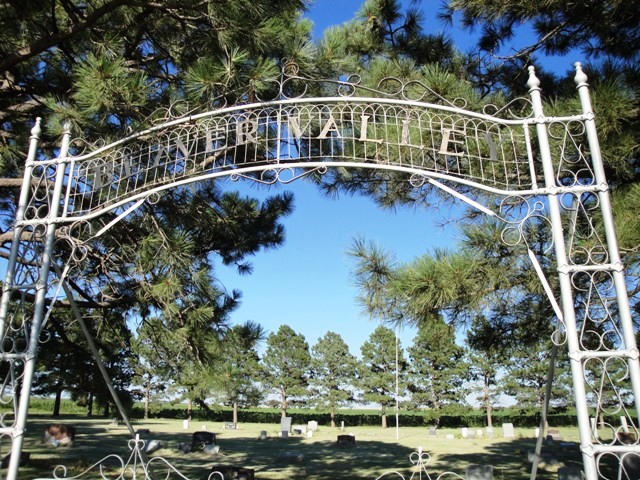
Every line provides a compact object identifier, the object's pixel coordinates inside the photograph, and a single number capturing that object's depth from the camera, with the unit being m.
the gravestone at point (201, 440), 13.61
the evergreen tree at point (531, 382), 25.11
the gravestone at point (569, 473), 6.55
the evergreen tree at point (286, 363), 30.73
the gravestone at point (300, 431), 21.09
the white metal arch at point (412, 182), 2.40
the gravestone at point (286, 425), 19.64
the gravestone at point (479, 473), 7.11
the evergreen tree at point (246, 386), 28.52
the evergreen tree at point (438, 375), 27.36
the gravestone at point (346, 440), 16.14
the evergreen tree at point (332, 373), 30.42
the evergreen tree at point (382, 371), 28.62
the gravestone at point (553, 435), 16.47
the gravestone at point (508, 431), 19.77
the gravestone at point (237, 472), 7.14
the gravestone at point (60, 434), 12.55
